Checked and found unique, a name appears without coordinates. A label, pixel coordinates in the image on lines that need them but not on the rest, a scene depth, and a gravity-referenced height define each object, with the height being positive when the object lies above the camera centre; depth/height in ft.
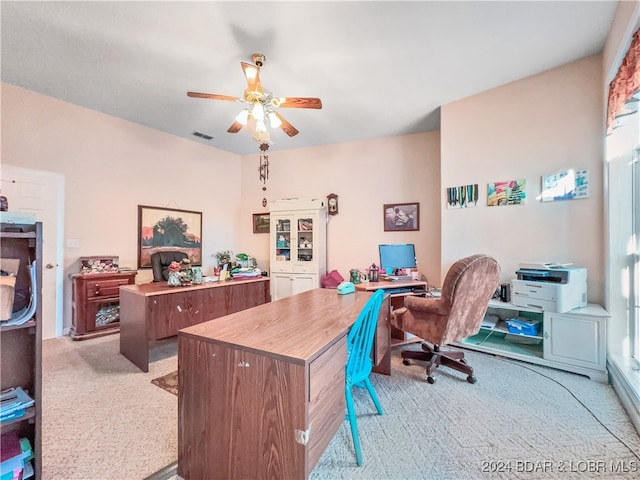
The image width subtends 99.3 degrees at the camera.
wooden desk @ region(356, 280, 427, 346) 10.11 -1.98
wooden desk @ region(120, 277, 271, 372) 8.04 -2.26
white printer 7.73 -1.39
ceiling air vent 14.27 +5.71
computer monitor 11.87 -0.73
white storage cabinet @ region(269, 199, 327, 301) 14.56 -0.26
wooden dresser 10.57 -2.45
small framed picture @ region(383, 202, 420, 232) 13.57 +1.21
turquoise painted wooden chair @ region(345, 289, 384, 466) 4.57 -1.91
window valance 5.38 +3.44
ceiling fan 7.50 +4.05
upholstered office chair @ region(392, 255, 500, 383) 6.96 -1.93
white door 10.18 +1.05
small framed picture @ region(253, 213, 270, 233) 17.42 +1.18
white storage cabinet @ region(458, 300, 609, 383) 7.41 -2.98
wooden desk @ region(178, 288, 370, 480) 3.32 -2.09
